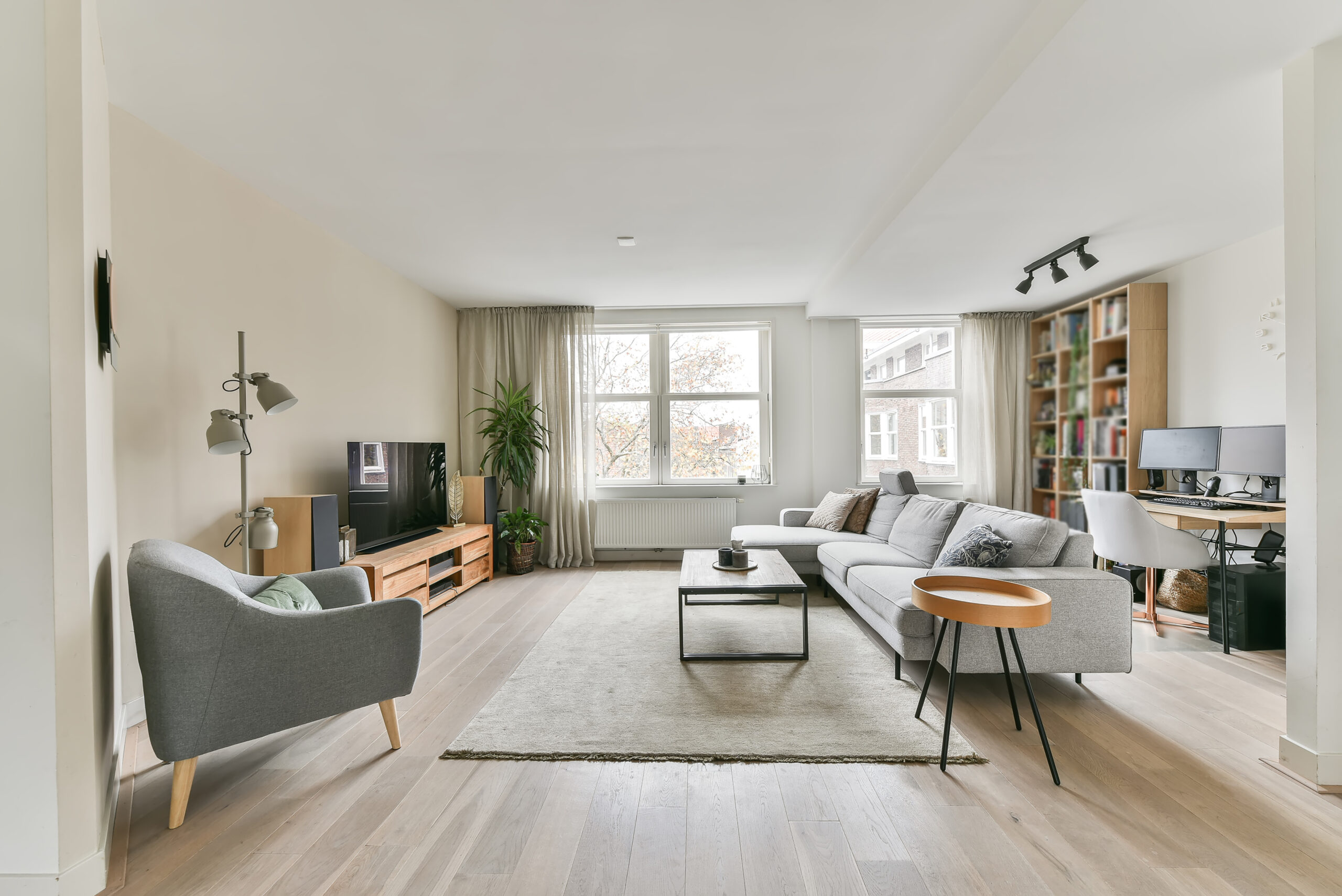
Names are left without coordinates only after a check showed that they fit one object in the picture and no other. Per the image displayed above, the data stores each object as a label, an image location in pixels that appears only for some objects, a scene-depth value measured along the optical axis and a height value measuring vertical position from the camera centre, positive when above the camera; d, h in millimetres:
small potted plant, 5645 -846
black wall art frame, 1876 +414
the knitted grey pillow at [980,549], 3037 -541
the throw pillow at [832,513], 5105 -608
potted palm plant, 5766 +24
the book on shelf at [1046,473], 5875 -348
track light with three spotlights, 3900 +1142
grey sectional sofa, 2711 -752
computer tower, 3330 -908
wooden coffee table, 3266 -762
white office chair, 3615 -608
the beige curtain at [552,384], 6043 +540
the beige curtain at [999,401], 6066 +342
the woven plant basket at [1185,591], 4121 -1016
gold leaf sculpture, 5246 -468
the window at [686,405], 6332 +339
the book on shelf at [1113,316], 4918 +930
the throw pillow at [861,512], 5051 -589
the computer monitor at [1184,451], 4195 -110
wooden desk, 3371 -454
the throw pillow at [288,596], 2221 -546
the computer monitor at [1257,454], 3717 -116
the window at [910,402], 6301 +354
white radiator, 6105 -794
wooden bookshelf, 4801 +386
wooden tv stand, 3791 -853
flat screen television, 4000 -340
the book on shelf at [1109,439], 4977 -24
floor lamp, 2689 +45
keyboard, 3741 -415
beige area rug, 2324 -1122
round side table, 2059 -571
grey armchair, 1862 -674
